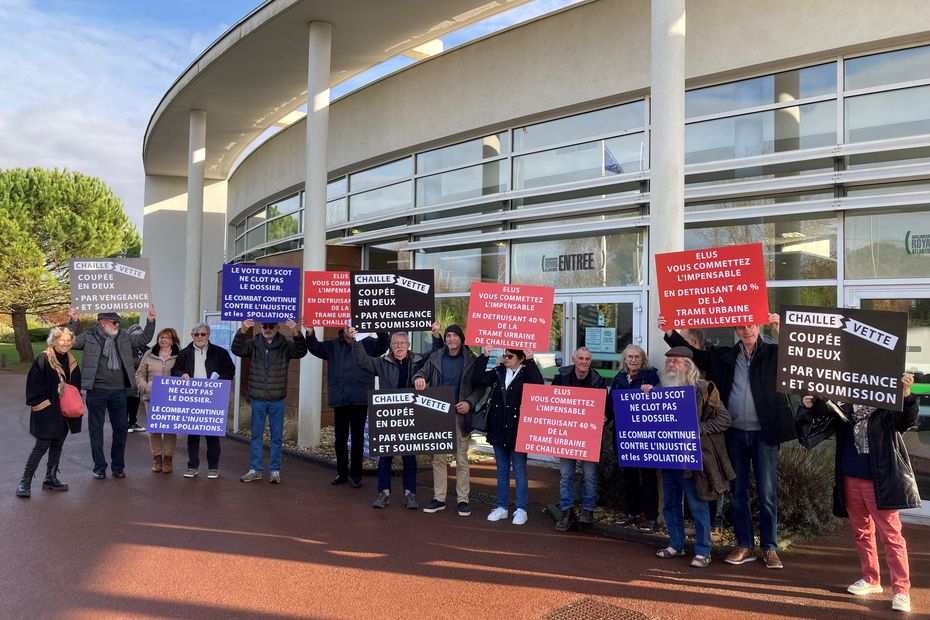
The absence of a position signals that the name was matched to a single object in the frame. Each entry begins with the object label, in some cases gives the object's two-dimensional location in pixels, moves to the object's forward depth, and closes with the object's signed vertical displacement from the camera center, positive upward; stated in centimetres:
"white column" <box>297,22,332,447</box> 1120 +280
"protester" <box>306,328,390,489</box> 822 -71
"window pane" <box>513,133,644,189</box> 967 +267
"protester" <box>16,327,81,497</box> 739 -88
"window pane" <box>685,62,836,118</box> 826 +322
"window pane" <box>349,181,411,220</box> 1290 +266
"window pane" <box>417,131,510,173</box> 1133 +323
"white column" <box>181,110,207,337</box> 1653 +290
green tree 2883 +431
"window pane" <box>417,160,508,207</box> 1132 +268
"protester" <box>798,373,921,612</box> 468 -100
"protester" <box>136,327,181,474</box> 885 -56
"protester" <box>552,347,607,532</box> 656 -133
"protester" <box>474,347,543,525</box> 683 -83
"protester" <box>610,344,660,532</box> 646 -135
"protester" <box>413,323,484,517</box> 714 -49
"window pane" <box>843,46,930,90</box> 763 +320
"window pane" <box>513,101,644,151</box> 974 +323
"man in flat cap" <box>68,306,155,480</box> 826 -58
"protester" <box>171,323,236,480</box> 862 -44
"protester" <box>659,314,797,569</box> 549 -73
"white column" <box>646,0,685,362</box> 690 +209
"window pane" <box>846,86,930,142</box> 758 +264
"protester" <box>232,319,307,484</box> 838 -54
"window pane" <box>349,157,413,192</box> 1300 +321
